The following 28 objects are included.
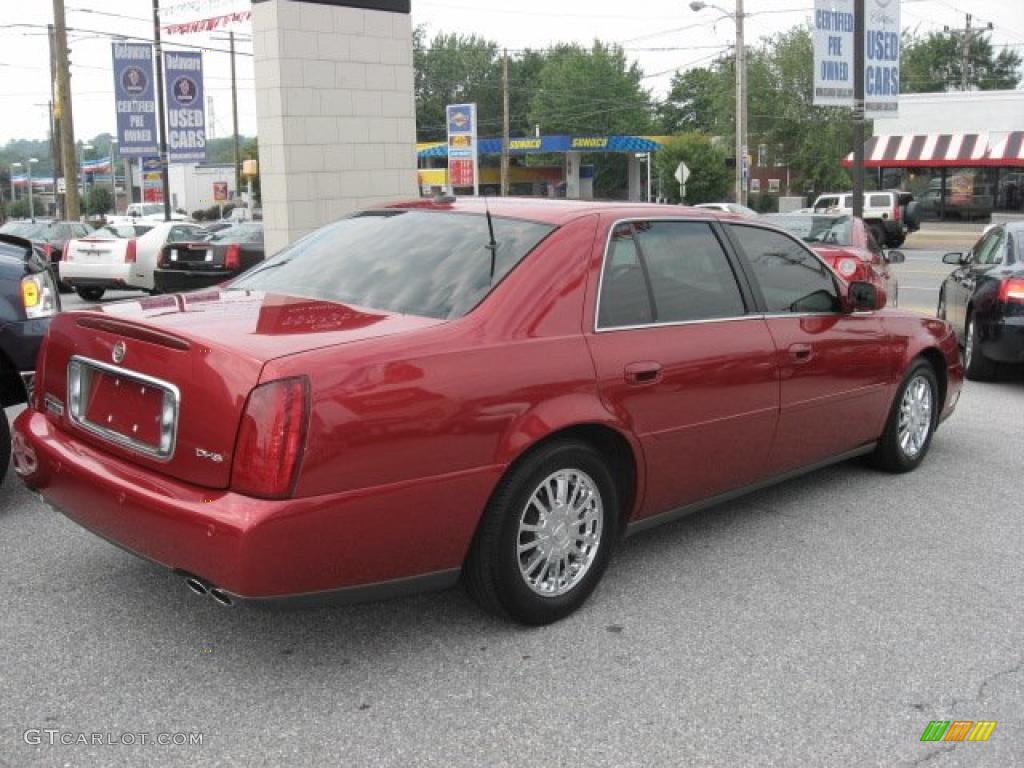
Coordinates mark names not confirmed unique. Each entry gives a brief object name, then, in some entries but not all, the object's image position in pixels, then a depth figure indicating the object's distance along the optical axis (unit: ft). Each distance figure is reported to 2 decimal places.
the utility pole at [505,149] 165.37
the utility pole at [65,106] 82.38
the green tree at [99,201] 281.21
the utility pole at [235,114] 160.99
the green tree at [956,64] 285.90
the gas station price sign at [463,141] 62.17
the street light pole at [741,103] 116.37
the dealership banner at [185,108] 77.51
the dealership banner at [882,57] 59.93
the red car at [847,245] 36.10
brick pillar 40.01
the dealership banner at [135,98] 80.07
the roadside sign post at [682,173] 130.00
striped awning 132.98
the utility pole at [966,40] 209.92
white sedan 56.49
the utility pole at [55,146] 175.94
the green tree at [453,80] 337.52
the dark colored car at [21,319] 18.25
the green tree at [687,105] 361.71
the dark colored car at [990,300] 27.66
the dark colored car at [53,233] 66.22
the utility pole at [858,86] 58.59
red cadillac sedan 10.29
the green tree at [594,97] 304.09
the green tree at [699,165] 209.87
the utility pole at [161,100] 89.11
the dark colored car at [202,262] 48.19
